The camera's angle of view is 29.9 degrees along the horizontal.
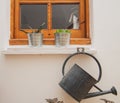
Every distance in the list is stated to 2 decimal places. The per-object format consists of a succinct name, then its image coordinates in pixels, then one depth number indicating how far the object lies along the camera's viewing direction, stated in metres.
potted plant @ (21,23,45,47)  1.38
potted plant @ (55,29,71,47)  1.38
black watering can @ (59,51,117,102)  1.21
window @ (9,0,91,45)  1.49
